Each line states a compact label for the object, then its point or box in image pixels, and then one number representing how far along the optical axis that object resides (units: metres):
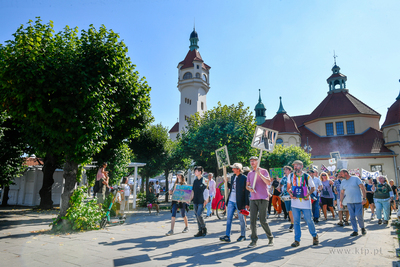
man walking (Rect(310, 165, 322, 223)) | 10.64
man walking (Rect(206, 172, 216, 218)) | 12.80
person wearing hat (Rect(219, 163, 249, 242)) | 6.82
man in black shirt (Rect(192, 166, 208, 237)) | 7.59
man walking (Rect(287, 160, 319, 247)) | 6.30
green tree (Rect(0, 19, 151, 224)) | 7.92
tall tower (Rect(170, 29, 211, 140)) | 56.09
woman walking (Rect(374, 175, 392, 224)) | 10.27
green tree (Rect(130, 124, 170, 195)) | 25.47
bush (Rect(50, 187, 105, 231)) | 8.46
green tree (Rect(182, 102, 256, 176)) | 20.78
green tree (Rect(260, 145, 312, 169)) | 33.16
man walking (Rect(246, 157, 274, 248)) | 6.25
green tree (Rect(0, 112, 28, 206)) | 14.20
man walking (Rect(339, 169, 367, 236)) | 7.70
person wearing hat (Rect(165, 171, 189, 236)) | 7.96
